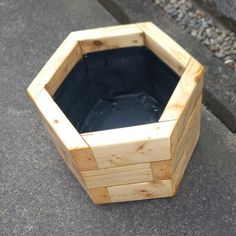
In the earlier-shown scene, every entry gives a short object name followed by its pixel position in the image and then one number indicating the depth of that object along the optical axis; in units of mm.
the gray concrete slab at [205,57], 1719
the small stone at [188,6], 2176
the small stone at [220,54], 1886
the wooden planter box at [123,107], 1238
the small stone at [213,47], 1923
